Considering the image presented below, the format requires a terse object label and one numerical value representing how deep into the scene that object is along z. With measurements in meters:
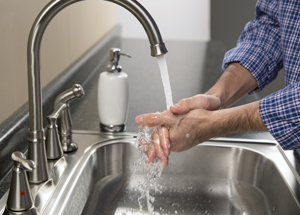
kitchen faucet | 0.62
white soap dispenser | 1.02
